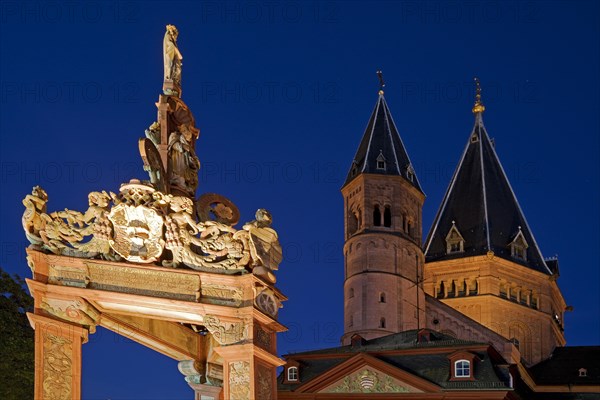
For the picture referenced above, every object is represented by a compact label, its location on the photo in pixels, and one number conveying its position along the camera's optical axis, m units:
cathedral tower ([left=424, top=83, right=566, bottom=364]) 84.88
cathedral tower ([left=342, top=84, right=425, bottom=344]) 74.06
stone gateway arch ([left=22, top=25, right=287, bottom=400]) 11.14
